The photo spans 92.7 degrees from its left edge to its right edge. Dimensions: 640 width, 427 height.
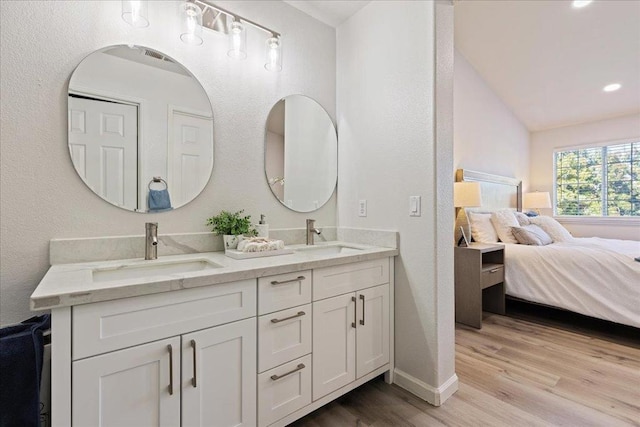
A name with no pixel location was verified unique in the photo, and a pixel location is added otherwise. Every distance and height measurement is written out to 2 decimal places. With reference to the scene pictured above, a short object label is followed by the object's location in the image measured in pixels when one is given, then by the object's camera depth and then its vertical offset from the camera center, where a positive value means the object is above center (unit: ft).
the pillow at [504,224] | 11.36 -0.33
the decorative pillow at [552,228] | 11.98 -0.51
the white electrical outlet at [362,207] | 7.19 +0.18
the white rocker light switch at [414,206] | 6.00 +0.18
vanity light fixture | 5.85 +3.74
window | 14.84 +1.80
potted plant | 5.84 -0.23
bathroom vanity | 3.17 -1.60
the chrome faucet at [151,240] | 5.01 -0.41
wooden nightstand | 9.20 -1.95
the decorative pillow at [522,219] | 12.48 -0.15
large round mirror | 4.80 +1.48
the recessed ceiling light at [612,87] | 12.79 +5.46
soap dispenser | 6.24 -0.29
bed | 8.27 -1.83
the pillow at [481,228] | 10.94 -0.48
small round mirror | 6.93 +1.50
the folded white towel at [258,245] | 5.46 -0.54
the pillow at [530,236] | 10.80 -0.74
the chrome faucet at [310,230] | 7.13 -0.35
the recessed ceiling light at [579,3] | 9.40 +6.60
